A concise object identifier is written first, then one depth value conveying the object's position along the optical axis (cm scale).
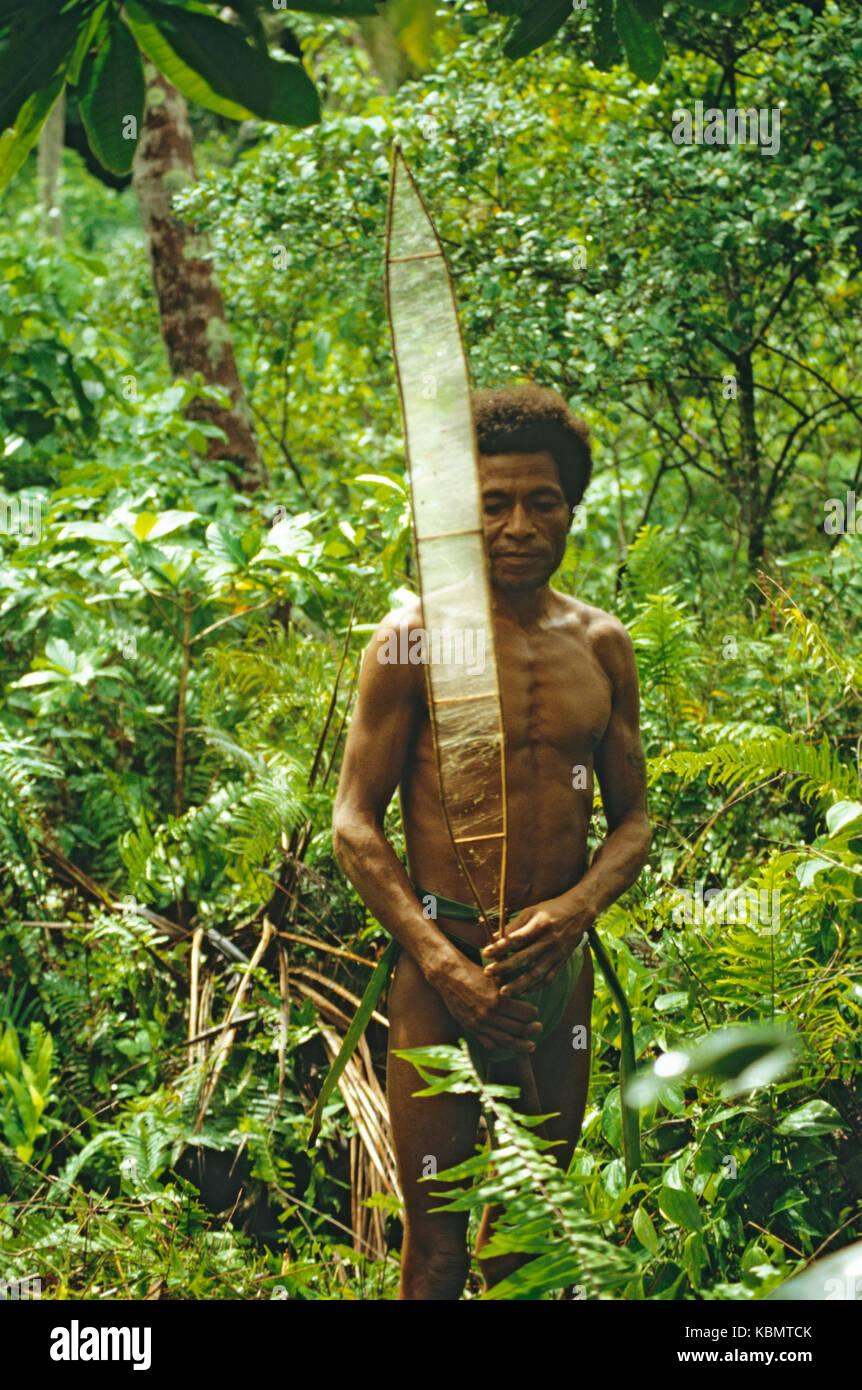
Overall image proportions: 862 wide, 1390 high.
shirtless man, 193
